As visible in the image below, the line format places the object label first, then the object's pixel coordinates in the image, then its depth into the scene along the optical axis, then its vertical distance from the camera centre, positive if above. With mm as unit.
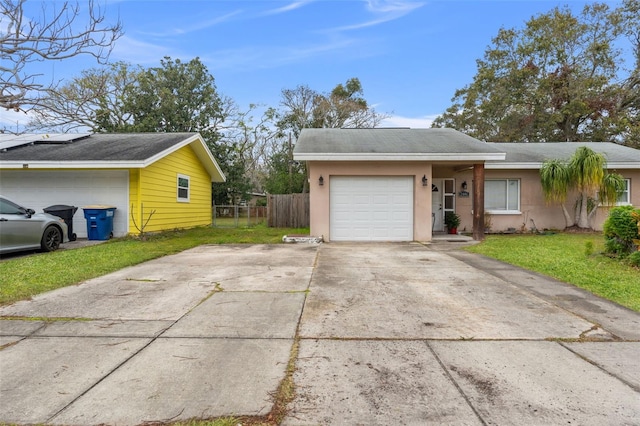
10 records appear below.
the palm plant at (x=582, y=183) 11625 +689
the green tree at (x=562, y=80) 23328 +8819
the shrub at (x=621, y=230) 6734 -569
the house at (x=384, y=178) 10492 +792
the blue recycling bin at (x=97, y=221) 10555 -538
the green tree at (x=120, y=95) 24359 +7428
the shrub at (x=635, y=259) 6355 -1050
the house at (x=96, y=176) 10570 +924
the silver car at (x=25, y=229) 7309 -581
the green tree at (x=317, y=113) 28656 +7739
